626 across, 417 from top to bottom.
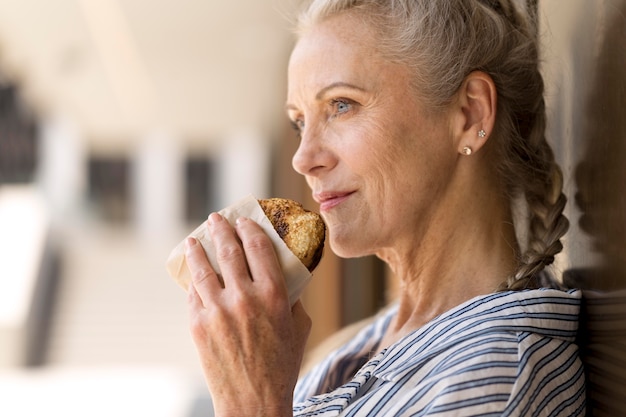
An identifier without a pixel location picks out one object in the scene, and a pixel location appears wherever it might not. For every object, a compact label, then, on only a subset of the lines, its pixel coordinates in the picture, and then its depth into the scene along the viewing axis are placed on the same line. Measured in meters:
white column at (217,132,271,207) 12.48
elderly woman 1.23
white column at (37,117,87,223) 11.89
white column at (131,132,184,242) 12.38
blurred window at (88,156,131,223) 12.38
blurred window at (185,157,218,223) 12.56
